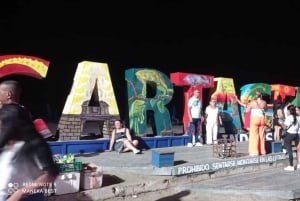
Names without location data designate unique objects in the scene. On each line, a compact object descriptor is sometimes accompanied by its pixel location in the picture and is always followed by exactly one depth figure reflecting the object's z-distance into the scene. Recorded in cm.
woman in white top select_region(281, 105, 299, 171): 1046
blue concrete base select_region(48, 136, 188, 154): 1135
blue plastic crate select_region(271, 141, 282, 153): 1235
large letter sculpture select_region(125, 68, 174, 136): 1338
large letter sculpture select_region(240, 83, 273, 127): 1712
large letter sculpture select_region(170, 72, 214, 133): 1463
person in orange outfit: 1154
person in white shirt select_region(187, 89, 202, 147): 1423
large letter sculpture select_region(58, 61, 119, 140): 1209
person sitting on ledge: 1200
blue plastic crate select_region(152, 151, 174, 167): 916
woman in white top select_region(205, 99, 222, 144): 1457
